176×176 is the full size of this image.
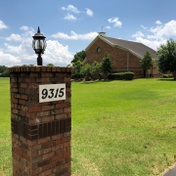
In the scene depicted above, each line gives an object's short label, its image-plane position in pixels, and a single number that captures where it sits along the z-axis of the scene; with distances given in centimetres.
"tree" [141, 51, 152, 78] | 3581
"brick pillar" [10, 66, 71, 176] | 265
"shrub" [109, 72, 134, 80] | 3428
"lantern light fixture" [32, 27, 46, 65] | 303
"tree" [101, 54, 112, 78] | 3644
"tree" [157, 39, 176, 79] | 3253
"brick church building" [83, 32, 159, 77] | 3806
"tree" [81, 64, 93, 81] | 3722
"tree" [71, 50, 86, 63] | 6615
